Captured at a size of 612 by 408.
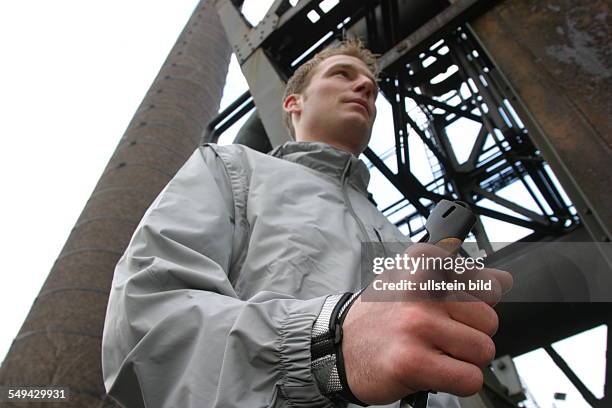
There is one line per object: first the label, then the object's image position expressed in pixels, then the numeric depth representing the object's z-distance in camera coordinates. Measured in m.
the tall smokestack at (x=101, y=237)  4.10
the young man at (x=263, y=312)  0.72
